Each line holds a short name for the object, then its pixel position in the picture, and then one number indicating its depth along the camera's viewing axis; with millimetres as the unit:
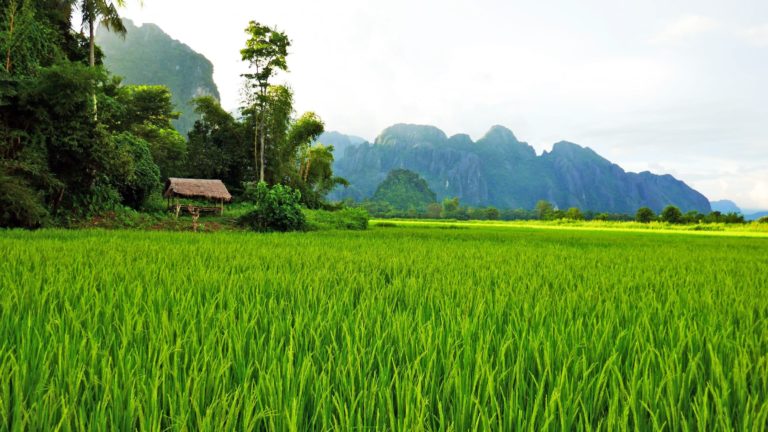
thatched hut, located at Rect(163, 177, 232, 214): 20828
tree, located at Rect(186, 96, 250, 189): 27594
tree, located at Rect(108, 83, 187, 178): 26188
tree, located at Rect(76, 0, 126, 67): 16234
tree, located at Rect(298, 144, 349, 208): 35562
